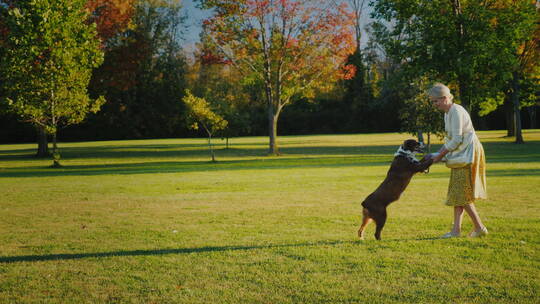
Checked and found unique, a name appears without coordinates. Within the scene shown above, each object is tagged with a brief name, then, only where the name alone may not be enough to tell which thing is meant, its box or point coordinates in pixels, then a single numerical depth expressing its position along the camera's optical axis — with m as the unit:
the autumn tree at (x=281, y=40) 26.17
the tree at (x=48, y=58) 20.47
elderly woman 5.94
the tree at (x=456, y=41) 21.23
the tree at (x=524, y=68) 31.30
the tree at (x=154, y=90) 46.16
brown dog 5.80
